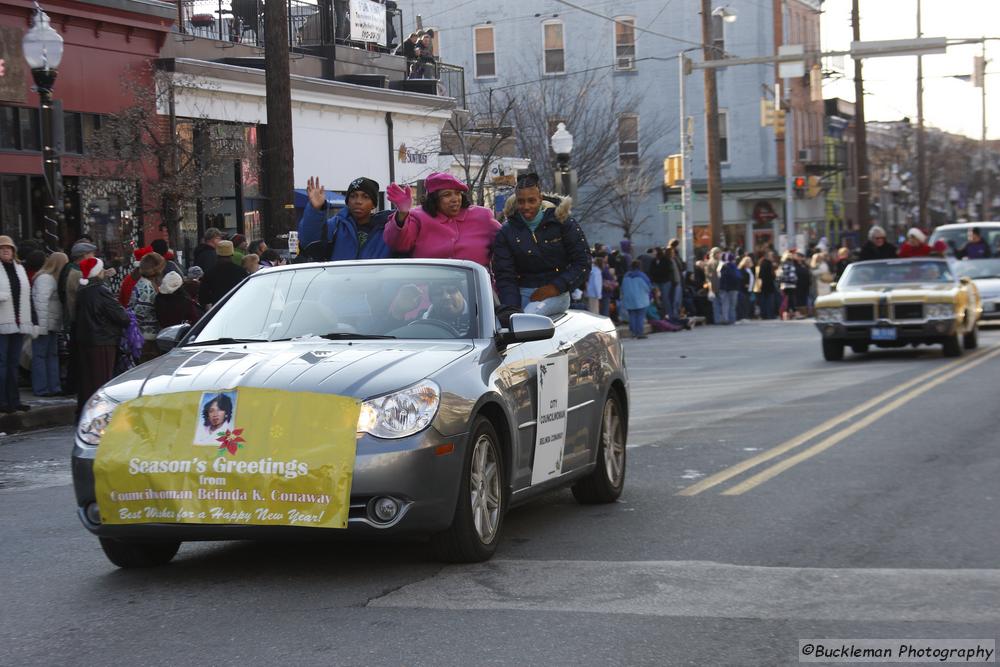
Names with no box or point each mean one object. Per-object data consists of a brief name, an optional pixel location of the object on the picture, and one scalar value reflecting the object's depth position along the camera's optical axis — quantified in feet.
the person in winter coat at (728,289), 122.31
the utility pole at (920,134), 212.02
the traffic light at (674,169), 124.36
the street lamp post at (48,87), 63.26
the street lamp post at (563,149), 101.09
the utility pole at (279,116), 68.33
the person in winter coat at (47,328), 55.93
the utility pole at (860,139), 160.66
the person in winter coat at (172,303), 58.85
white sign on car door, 28.14
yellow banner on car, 23.22
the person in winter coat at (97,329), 53.88
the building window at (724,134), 205.77
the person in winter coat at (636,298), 101.45
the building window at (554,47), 199.41
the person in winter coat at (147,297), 59.62
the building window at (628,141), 198.59
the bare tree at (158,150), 81.15
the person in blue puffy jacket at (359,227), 34.53
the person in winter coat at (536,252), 33.32
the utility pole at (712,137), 131.03
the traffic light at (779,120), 146.92
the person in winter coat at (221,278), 62.95
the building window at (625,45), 200.75
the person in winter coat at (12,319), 53.52
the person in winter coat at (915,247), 90.68
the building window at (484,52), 203.92
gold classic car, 73.20
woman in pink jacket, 33.73
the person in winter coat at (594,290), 94.27
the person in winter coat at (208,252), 68.85
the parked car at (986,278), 99.60
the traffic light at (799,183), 158.61
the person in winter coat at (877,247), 96.99
